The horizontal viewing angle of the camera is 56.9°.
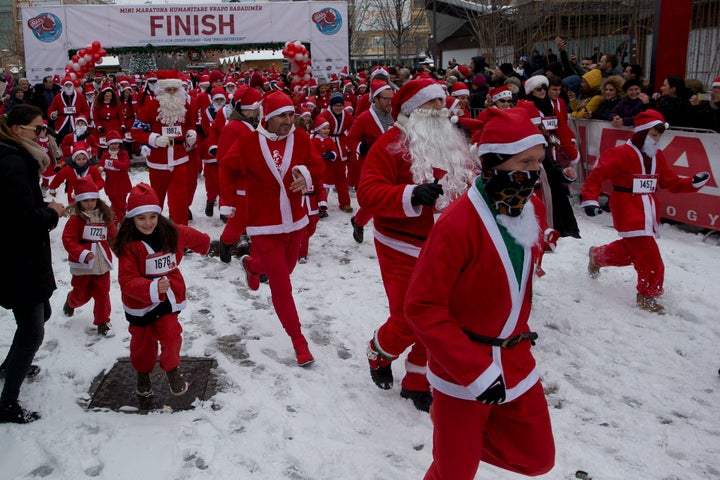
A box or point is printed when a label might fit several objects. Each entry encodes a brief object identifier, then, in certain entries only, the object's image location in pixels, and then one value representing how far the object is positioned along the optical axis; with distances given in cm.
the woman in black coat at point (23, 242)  428
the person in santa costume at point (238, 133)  668
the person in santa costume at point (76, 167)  848
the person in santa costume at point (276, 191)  533
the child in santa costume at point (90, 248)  595
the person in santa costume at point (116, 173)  944
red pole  1029
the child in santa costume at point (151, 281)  448
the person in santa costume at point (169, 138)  876
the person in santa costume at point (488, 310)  270
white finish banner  2345
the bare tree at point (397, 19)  2773
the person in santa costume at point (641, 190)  654
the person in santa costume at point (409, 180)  444
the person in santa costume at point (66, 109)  1506
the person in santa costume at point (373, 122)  775
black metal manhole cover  474
